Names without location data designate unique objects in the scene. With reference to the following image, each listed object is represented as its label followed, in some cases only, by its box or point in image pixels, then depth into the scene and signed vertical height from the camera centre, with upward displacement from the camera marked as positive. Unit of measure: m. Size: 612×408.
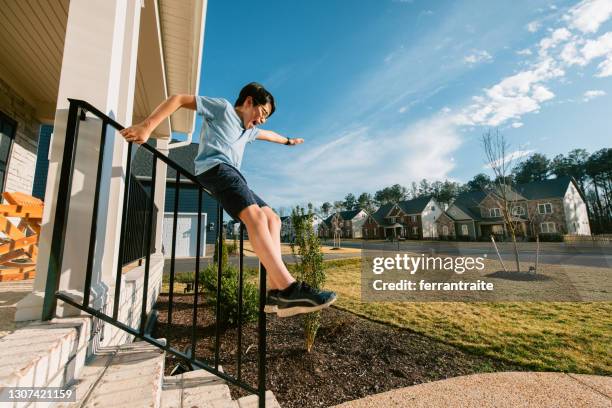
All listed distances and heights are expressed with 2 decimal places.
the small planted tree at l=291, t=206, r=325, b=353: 3.70 -0.21
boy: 1.43 +0.36
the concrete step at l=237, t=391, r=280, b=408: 1.81 -1.04
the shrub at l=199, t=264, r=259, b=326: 3.82 -0.83
